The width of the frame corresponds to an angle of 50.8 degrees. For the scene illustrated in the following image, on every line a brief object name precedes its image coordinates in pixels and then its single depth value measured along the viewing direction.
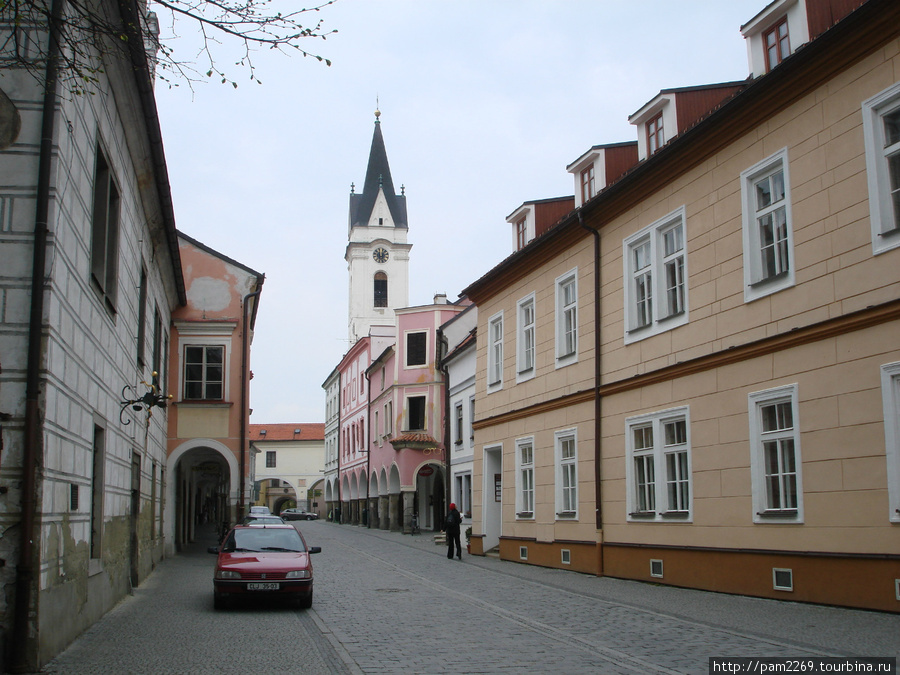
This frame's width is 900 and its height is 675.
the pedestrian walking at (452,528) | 26.86
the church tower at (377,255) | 87.56
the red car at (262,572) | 14.64
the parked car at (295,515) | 82.61
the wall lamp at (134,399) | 15.09
